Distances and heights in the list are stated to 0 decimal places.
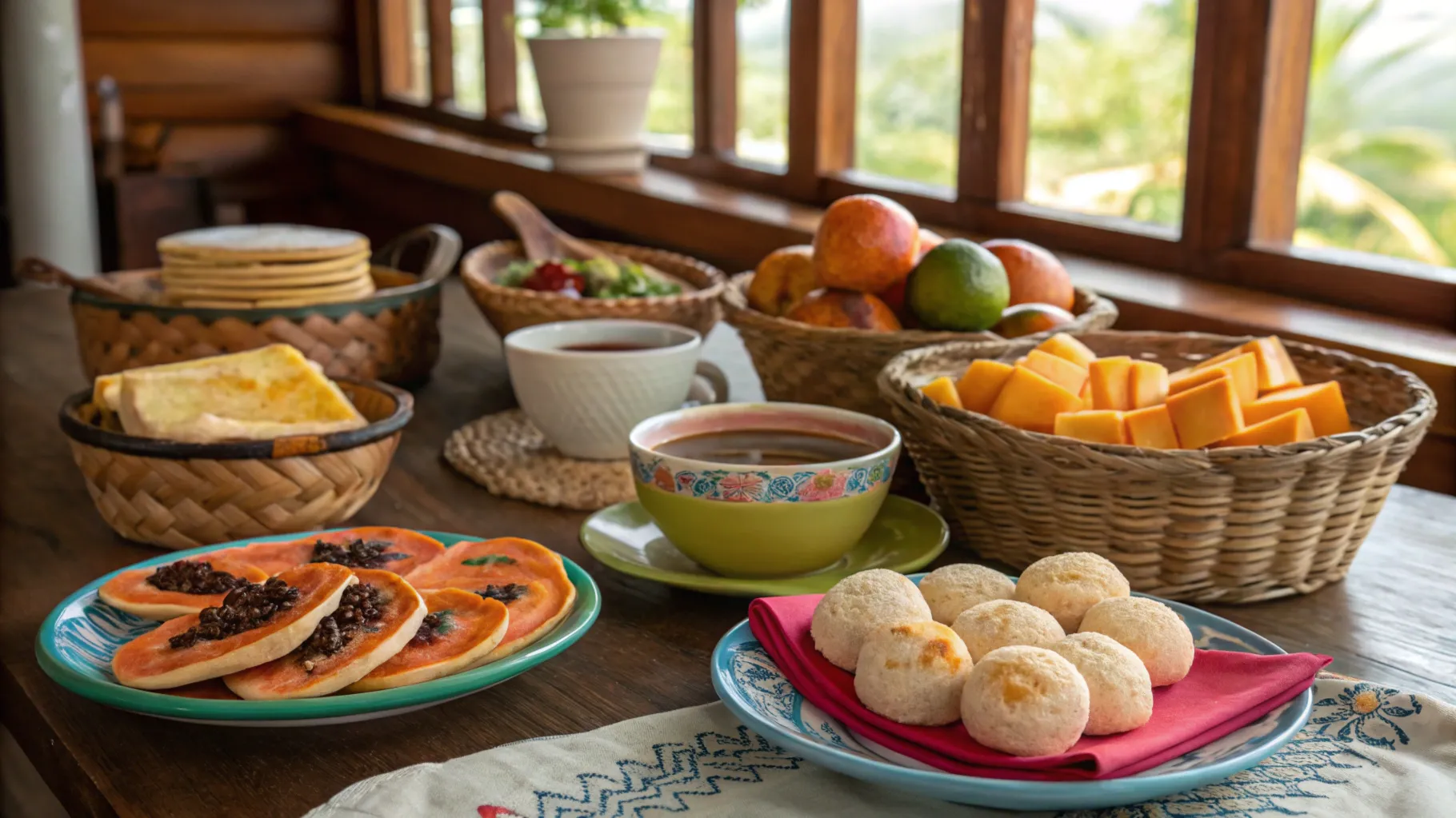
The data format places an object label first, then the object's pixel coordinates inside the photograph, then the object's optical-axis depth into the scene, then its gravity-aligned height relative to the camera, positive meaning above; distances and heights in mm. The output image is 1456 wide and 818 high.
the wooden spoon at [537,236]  1534 -199
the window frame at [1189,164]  1673 -138
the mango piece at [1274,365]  910 -205
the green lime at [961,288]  1041 -173
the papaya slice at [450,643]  633 -282
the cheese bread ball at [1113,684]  550 -251
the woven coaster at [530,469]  1030 -326
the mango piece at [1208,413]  812 -209
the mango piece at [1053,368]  892 -200
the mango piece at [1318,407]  846 -214
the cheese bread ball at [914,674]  565 -255
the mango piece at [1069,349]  926 -196
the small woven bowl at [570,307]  1269 -232
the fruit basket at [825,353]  1030 -226
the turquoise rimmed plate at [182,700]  610 -290
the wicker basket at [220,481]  877 -276
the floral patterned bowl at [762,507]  779 -257
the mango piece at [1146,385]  863 -204
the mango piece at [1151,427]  821 -219
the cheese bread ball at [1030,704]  530 -250
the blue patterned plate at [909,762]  522 -278
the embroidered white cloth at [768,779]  568 -310
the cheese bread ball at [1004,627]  588 -245
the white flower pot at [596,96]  2463 -70
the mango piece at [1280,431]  799 -216
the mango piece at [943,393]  879 -213
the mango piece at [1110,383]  868 -204
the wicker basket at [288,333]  1249 -254
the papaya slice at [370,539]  781 -286
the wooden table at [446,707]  626 -329
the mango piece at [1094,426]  818 -218
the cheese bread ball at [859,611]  610 -246
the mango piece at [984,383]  887 -209
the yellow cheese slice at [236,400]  911 -238
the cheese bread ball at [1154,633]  594 -249
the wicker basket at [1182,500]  771 -259
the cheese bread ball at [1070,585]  635 -245
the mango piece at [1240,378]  883 -205
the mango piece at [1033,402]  853 -213
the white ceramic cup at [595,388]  1062 -258
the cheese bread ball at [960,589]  647 -252
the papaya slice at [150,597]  708 -284
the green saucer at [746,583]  795 -305
